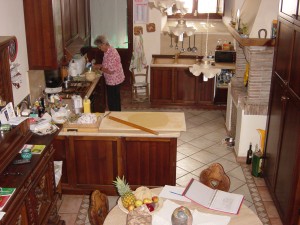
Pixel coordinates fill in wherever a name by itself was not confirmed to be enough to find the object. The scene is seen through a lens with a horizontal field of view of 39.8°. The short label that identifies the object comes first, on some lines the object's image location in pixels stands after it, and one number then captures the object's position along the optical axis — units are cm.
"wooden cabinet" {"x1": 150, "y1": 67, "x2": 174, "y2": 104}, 804
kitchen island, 477
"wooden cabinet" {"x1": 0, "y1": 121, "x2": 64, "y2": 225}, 313
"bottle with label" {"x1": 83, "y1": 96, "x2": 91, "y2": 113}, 509
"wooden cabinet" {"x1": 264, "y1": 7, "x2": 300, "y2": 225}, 412
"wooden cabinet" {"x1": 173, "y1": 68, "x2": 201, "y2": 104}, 802
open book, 344
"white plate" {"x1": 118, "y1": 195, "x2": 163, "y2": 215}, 334
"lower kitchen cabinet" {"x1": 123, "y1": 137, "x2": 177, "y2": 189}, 480
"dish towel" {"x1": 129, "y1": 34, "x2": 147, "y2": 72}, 836
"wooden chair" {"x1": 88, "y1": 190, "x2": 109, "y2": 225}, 311
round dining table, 327
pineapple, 329
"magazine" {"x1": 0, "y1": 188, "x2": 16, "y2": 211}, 297
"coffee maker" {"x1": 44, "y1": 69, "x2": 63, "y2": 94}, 588
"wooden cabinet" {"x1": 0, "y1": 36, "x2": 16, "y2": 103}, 355
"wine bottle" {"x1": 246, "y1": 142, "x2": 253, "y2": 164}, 580
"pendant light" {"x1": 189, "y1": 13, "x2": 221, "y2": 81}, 354
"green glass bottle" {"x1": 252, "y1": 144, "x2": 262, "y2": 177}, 547
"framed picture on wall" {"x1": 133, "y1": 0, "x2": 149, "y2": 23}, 834
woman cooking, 691
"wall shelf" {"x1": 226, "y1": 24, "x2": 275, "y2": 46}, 539
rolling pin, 467
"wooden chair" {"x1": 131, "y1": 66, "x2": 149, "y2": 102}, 852
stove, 600
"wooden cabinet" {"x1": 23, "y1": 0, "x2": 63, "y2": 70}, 495
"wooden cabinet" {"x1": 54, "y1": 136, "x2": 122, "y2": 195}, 485
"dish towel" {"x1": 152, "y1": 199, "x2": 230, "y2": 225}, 323
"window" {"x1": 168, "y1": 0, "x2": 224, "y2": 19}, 891
